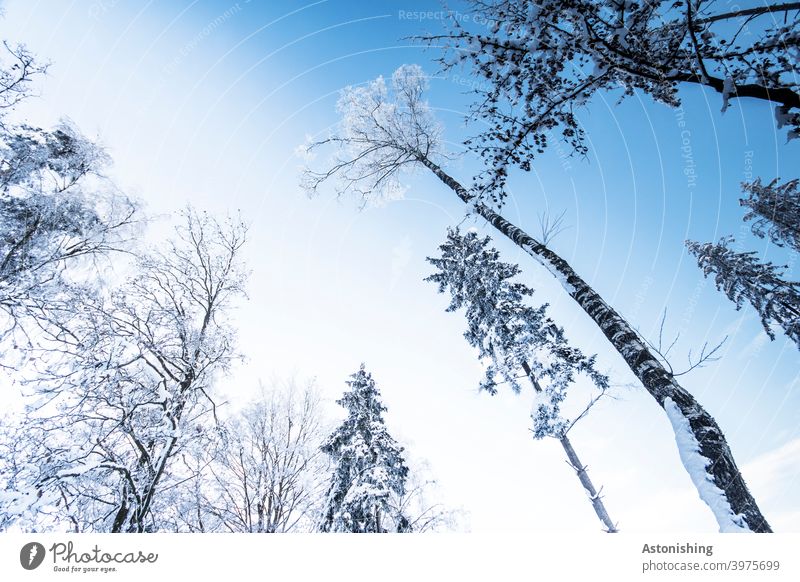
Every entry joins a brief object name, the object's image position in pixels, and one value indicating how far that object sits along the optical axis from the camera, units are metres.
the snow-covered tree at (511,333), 8.06
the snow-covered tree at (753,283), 11.33
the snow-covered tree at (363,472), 8.41
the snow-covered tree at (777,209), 11.59
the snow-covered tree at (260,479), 7.81
